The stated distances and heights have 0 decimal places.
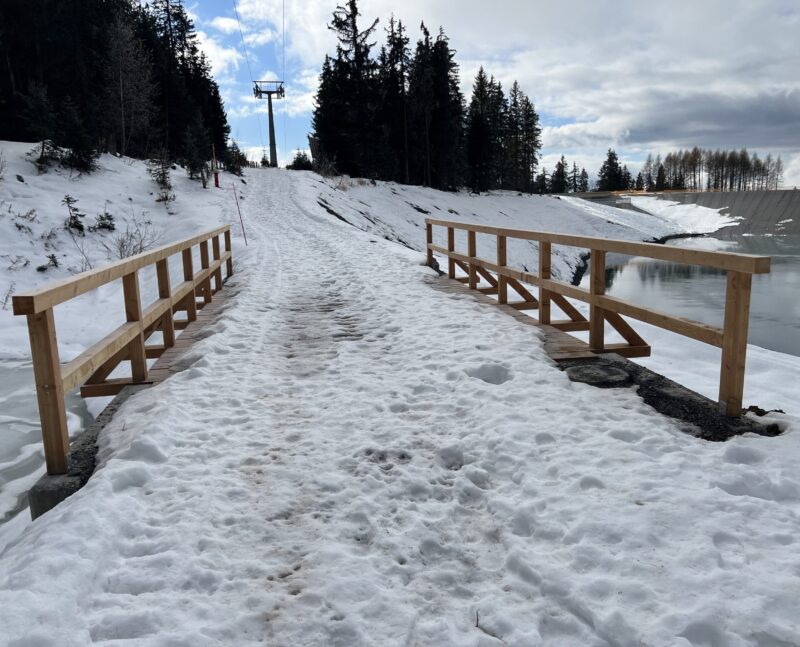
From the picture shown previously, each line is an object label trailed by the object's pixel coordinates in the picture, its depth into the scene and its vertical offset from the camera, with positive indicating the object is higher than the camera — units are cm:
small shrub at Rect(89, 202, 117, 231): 1641 -37
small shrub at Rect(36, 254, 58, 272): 1306 -119
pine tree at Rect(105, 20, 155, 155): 2989 +633
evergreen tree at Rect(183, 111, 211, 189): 2558 +230
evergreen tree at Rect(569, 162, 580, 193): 11576 +398
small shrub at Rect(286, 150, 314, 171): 5176 +386
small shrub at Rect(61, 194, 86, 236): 1555 -26
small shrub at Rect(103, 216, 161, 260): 1487 -84
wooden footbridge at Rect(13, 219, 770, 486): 332 -94
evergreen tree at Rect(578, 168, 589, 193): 12331 +381
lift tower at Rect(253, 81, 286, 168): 6738 +1316
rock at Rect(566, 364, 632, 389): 466 -144
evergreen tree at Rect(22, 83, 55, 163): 1927 +321
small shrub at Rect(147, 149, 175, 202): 2132 +121
